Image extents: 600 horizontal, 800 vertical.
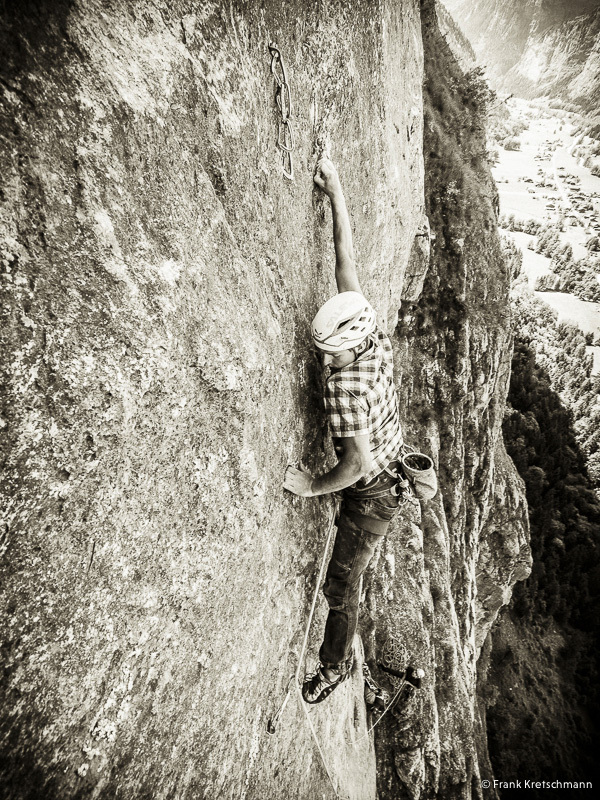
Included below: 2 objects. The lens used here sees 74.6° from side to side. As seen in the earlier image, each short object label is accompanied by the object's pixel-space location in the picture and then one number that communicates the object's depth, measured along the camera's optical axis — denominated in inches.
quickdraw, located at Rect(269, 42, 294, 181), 131.6
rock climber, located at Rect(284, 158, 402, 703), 133.5
